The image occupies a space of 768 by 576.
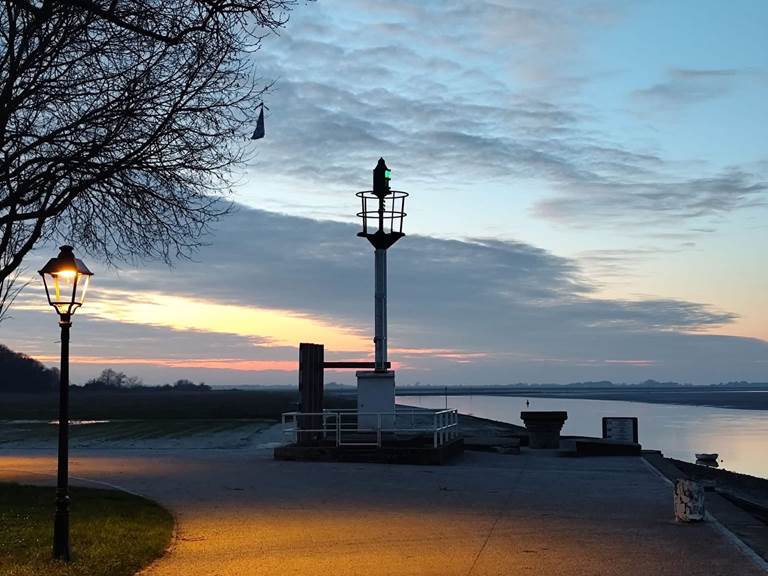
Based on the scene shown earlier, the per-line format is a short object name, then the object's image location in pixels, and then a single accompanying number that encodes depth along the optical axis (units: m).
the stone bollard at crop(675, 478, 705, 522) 14.20
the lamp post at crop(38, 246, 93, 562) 11.25
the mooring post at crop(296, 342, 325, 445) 27.53
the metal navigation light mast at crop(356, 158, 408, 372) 27.84
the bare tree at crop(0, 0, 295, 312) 12.77
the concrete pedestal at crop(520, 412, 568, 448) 32.12
